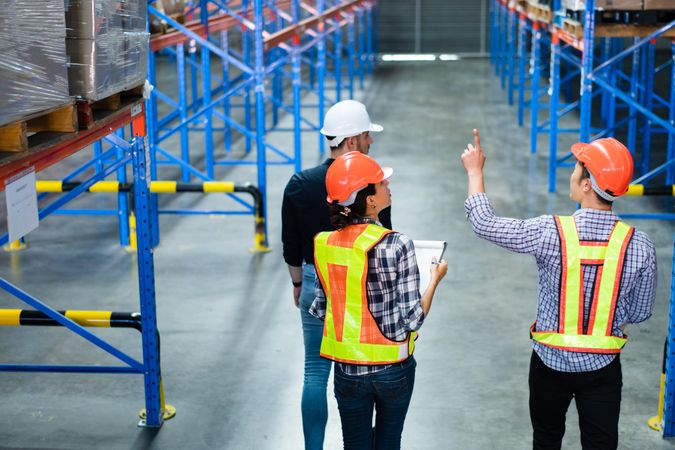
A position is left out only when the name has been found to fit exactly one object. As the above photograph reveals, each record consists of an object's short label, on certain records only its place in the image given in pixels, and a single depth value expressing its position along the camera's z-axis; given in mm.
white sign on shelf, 3838
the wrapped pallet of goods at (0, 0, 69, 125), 3564
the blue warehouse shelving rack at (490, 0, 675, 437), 8914
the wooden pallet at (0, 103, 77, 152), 4191
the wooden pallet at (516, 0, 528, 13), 16719
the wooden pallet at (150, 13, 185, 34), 10359
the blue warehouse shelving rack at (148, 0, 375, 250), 9961
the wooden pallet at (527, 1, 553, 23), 13936
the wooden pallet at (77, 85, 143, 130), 4422
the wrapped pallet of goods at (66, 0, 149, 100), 4387
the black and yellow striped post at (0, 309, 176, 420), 5648
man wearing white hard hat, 4848
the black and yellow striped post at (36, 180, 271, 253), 9375
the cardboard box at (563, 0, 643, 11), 9859
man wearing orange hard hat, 3939
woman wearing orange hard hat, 3959
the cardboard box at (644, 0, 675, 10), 9758
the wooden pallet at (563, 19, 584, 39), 10867
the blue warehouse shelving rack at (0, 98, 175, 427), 5383
